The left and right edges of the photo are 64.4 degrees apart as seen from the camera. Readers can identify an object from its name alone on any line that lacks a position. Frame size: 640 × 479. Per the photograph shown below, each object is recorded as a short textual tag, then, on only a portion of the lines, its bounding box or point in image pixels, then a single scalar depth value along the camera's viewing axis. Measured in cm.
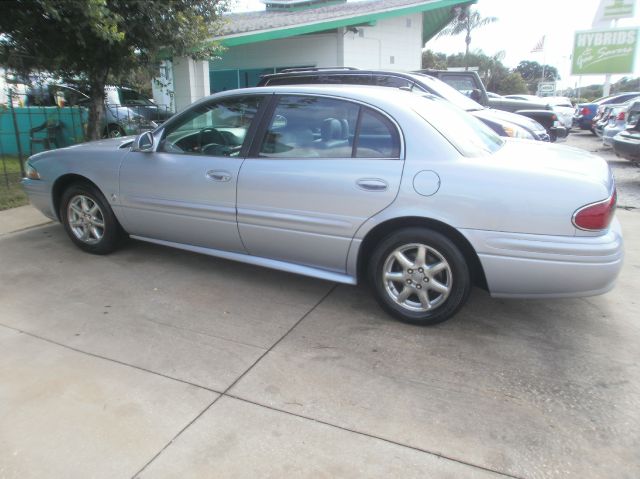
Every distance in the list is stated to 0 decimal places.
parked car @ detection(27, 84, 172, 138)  945
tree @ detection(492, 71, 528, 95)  4889
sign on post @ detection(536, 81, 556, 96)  4863
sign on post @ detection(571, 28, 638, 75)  3444
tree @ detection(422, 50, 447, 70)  4264
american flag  3641
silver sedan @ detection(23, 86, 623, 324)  312
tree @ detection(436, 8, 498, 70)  3453
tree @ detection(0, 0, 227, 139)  635
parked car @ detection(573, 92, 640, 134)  1836
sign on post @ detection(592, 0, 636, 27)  3425
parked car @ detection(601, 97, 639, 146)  1116
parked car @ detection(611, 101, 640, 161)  887
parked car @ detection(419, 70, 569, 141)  957
